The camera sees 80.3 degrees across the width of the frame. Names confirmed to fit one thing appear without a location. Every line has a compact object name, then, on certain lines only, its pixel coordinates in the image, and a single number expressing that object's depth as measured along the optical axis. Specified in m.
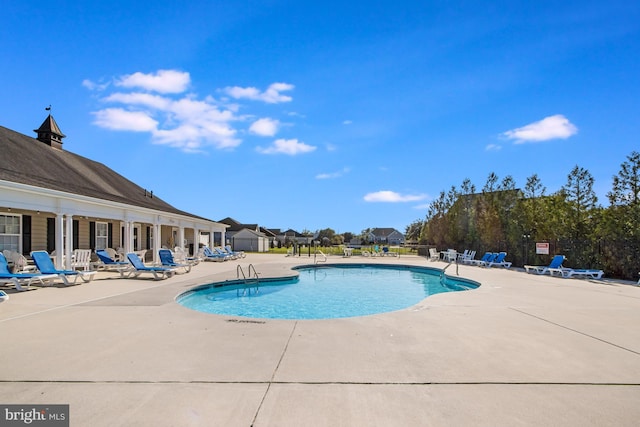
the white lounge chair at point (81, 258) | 12.82
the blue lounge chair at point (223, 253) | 22.38
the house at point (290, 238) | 58.59
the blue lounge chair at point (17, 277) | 9.12
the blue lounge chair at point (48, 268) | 10.07
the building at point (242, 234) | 42.75
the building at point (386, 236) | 78.12
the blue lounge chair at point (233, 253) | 24.62
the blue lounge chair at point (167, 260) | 13.85
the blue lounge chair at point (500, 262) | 18.27
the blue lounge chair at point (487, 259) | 18.84
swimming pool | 9.17
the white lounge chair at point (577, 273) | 13.66
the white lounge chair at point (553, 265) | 14.92
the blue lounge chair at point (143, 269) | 12.16
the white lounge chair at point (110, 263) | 13.34
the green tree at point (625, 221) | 12.80
